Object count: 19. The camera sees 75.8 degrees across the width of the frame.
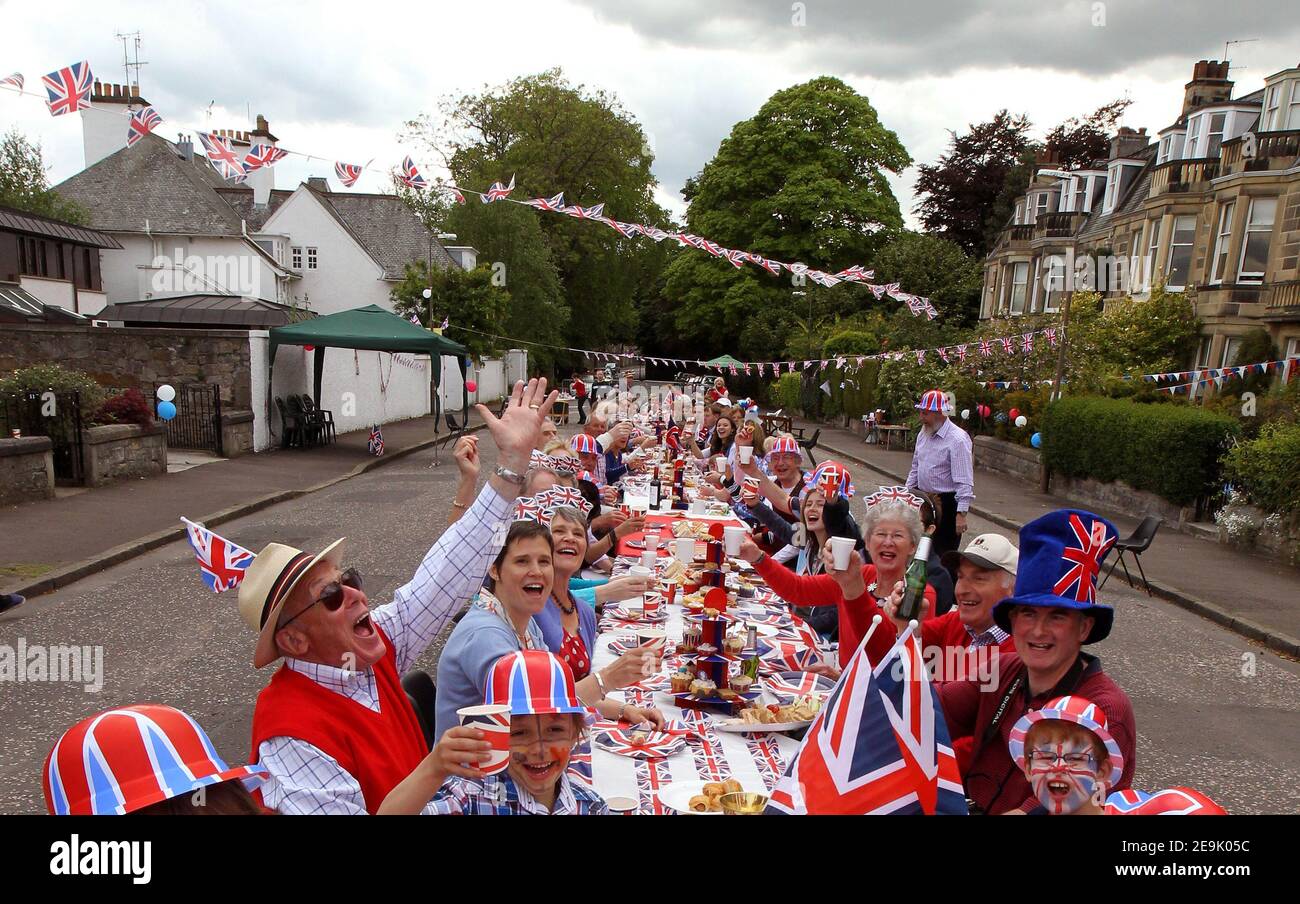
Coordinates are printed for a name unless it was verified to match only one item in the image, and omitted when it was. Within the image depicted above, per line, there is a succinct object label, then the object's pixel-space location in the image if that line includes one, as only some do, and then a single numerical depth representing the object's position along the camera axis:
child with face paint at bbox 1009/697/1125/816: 1.82
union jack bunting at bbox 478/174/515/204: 18.06
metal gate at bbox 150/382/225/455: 16.81
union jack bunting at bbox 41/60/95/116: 8.92
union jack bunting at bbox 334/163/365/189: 13.98
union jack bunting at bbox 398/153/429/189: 14.48
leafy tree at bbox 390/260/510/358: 28.52
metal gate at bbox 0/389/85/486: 11.90
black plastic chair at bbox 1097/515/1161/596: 9.02
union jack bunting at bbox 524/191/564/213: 16.91
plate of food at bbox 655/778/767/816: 2.67
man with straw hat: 2.20
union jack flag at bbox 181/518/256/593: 2.69
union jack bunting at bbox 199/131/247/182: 11.30
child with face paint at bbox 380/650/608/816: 1.84
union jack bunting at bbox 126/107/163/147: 10.38
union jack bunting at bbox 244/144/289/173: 11.14
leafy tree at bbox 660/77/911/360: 38.19
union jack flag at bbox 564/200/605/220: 18.89
